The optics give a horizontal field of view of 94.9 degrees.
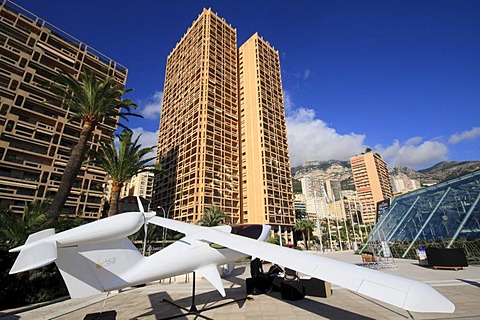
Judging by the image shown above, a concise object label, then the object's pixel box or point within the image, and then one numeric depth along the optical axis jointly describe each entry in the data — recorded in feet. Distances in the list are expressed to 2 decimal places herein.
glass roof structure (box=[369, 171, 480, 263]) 71.36
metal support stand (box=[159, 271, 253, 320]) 27.30
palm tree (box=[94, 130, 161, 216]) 75.77
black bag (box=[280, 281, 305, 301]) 32.75
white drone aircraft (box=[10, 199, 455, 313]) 12.26
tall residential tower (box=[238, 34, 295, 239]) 202.08
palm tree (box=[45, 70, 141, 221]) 62.49
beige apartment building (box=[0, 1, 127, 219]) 124.88
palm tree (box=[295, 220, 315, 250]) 209.70
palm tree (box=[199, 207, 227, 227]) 145.28
